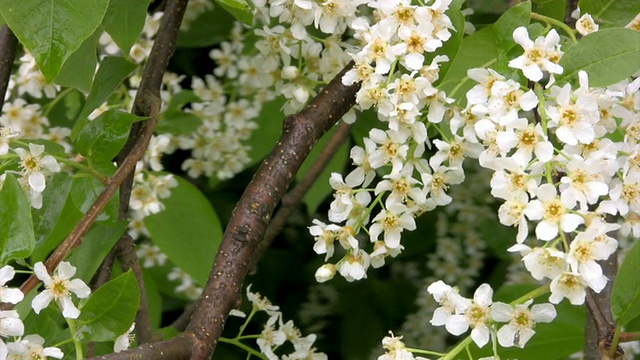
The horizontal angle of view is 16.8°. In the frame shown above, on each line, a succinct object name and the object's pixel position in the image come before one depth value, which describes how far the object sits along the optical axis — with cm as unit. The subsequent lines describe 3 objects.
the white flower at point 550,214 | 55
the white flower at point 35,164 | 62
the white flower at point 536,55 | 58
